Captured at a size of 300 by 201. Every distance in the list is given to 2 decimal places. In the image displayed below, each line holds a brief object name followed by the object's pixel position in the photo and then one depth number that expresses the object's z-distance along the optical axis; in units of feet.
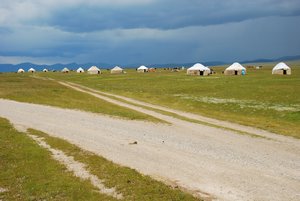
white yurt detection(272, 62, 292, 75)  399.65
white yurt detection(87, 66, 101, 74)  583.17
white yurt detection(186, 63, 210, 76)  439.22
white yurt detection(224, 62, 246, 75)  419.13
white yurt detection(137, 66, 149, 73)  626.35
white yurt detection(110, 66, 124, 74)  593.83
